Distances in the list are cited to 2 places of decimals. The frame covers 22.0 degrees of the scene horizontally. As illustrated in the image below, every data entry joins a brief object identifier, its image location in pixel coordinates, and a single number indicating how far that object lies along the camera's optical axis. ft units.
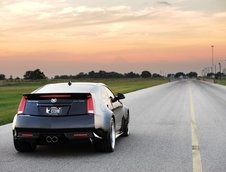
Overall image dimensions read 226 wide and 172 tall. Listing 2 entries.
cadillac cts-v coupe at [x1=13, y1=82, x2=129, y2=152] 34.42
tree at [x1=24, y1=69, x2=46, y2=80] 647.66
